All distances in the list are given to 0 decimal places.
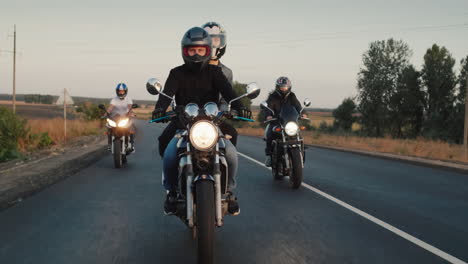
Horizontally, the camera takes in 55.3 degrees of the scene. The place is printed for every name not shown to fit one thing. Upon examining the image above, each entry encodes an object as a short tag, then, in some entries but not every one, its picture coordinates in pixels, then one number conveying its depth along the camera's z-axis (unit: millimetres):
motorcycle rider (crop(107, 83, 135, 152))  11594
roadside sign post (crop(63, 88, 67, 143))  19491
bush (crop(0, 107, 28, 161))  12734
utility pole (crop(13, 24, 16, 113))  42056
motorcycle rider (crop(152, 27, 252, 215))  4234
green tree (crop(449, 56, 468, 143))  43062
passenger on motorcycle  6793
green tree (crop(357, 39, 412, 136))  56688
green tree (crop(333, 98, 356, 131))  72562
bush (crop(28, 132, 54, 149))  15495
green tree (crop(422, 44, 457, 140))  51000
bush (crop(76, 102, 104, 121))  37000
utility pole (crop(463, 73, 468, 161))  25831
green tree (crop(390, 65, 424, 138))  53700
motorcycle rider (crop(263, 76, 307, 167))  8734
